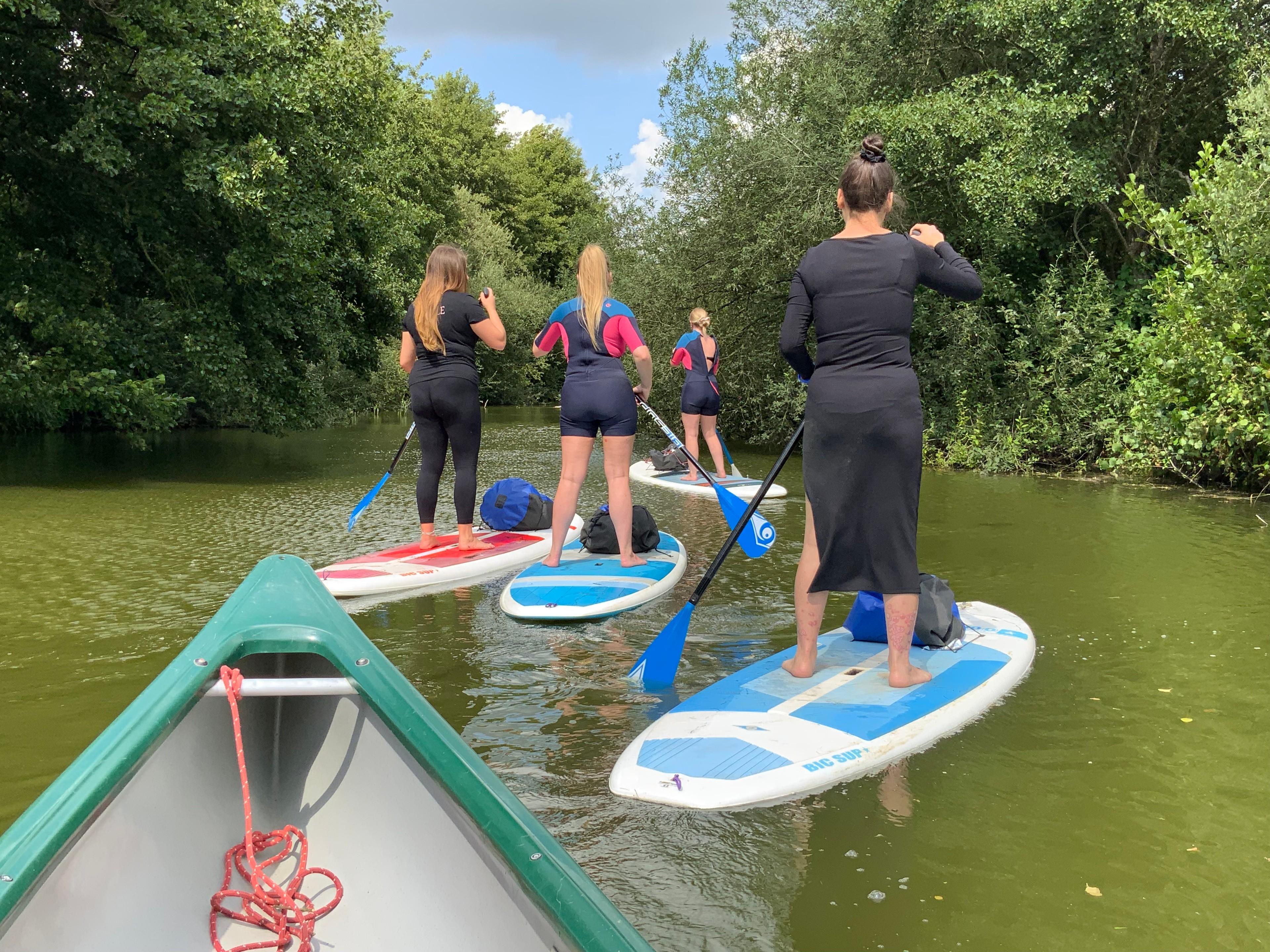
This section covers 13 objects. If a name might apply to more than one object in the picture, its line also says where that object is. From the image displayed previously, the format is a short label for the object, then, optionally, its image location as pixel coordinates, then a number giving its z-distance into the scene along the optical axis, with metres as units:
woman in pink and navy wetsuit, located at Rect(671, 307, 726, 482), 12.14
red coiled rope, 2.36
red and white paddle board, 6.23
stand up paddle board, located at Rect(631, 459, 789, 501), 10.88
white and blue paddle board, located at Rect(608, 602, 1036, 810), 3.34
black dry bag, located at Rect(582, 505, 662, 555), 7.00
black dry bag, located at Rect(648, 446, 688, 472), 12.77
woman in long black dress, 3.83
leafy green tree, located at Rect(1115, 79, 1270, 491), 10.42
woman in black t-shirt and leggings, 6.71
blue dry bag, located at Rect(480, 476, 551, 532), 8.00
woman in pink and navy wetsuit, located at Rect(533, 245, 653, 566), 6.26
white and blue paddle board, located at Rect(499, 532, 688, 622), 5.68
